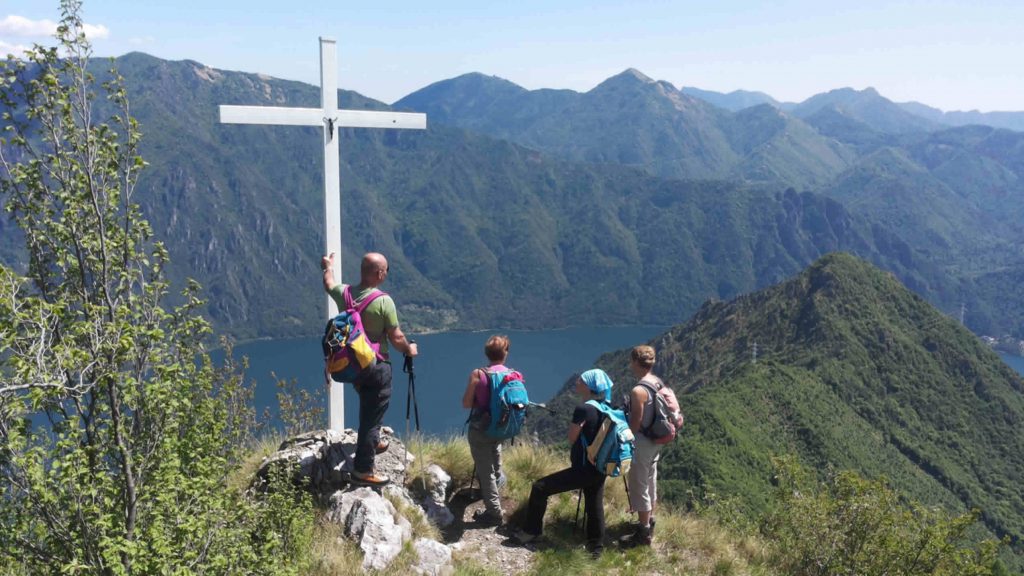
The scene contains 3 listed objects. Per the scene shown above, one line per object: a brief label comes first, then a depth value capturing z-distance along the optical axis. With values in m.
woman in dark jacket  6.86
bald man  6.67
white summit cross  7.93
